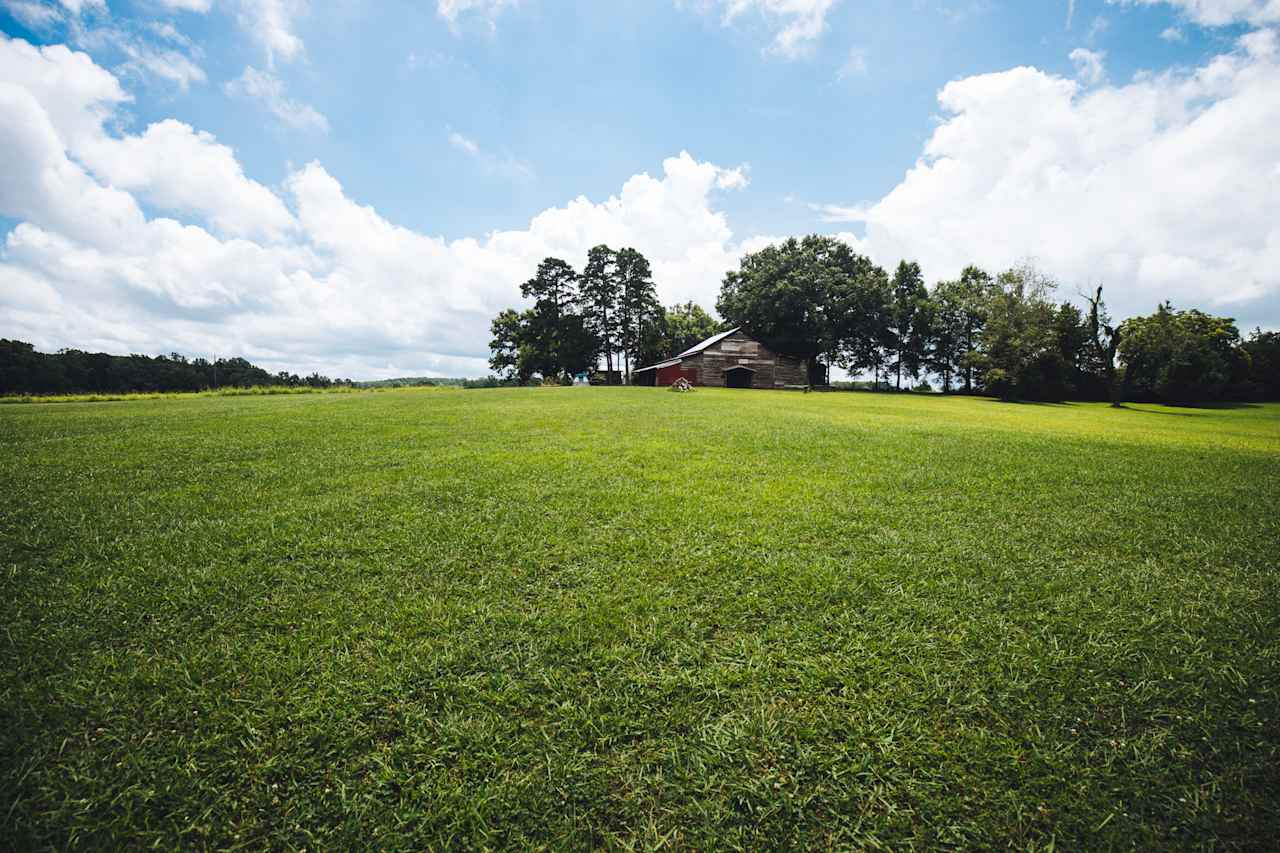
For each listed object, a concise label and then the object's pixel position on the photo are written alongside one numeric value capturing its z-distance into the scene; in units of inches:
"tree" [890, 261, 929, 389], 2041.1
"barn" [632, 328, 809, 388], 1588.3
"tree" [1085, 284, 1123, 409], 1406.3
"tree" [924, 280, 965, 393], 2015.3
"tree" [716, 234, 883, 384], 1809.8
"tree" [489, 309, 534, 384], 2304.9
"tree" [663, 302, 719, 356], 2519.7
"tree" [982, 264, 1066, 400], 1549.0
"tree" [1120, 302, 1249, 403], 1398.9
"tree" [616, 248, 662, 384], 2119.8
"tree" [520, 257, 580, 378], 2135.8
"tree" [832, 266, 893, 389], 1833.2
